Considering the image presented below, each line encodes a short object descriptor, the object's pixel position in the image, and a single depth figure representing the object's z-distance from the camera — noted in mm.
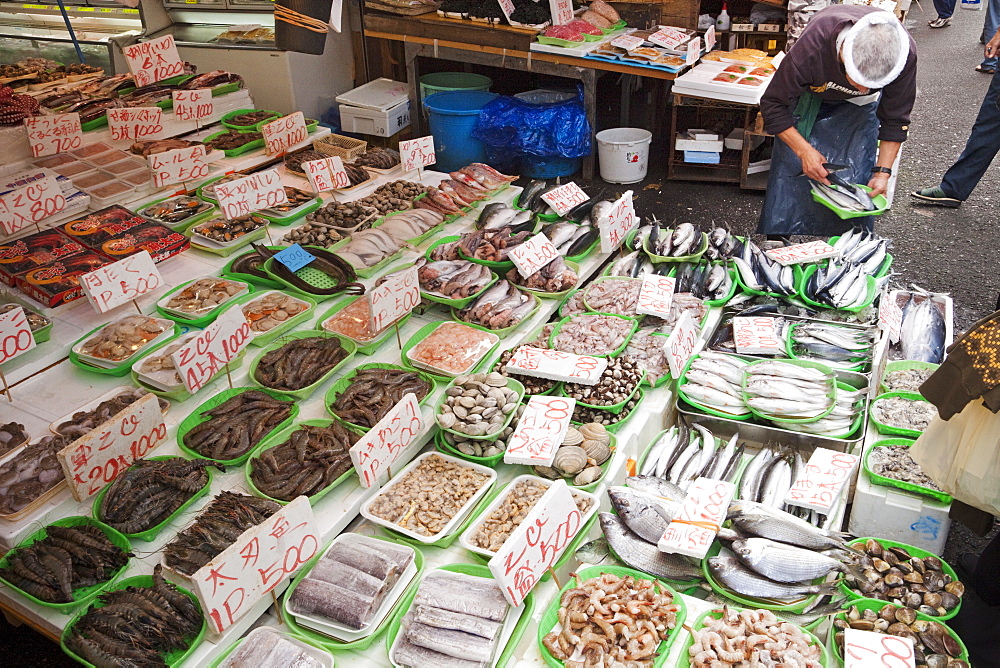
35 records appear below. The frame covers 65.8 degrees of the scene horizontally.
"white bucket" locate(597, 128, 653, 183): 7816
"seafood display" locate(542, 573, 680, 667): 2467
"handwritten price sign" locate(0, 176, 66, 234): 4711
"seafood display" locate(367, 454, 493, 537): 3037
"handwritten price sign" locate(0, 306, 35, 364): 3688
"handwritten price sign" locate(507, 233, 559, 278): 4418
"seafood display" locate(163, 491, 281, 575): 2830
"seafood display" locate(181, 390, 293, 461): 3314
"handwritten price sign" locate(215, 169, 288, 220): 4719
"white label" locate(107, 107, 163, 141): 5859
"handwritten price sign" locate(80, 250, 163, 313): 3922
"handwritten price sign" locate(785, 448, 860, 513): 3070
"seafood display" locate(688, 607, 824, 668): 2418
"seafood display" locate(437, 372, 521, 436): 3324
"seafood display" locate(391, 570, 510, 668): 2525
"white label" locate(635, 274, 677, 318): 4098
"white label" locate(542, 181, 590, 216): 5188
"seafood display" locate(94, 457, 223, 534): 2980
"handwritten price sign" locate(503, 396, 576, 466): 3111
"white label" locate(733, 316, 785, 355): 3963
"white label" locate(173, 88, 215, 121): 5992
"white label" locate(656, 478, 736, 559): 2791
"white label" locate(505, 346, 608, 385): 3559
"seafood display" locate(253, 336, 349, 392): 3695
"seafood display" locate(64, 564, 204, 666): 2523
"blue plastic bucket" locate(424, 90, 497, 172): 7832
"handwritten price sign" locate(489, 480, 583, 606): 2492
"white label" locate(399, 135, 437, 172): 5516
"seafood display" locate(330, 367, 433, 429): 3434
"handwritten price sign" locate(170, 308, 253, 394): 3396
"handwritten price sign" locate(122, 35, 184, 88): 6156
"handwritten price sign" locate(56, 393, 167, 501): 3008
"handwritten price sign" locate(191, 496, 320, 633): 2352
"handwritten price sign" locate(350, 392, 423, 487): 2996
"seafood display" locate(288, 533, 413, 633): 2654
